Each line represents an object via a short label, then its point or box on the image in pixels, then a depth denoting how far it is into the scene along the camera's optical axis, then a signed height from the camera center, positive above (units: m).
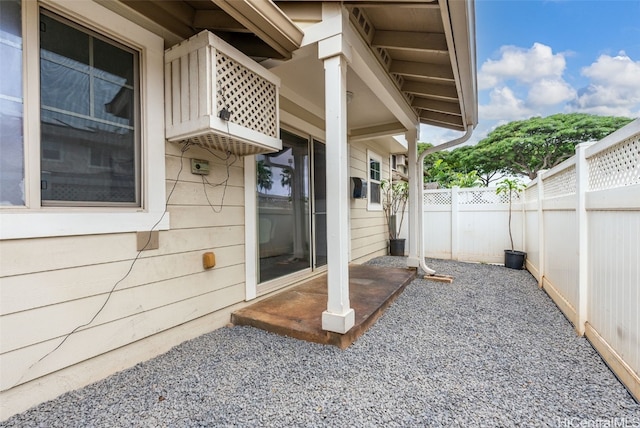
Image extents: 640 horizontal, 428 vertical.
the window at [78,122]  1.54 +0.58
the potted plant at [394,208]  7.02 +0.07
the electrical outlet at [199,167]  2.41 +0.40
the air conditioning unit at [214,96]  2.00 +0.89
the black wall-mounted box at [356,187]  5.41 +0.46
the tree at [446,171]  8.02 +2.24
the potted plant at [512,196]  5.18 +0.27
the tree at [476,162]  17.77 +3.17
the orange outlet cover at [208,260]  2.47 -0.42
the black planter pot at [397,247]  6.99 -0.91
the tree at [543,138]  15.14 +3.95
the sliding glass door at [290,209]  3.28 +0.03
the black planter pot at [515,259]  5.17 -0.91
